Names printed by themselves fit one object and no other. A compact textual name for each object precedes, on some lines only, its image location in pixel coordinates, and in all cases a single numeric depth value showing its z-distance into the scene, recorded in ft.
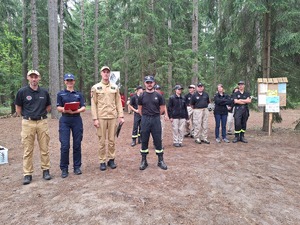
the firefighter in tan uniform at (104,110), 17.75
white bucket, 20.84
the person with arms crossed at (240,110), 28.43
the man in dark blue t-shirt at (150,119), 18.22
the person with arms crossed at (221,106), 28.07
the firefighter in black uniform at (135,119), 27.71
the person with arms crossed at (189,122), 31.20
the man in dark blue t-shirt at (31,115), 15.99
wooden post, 32.59
